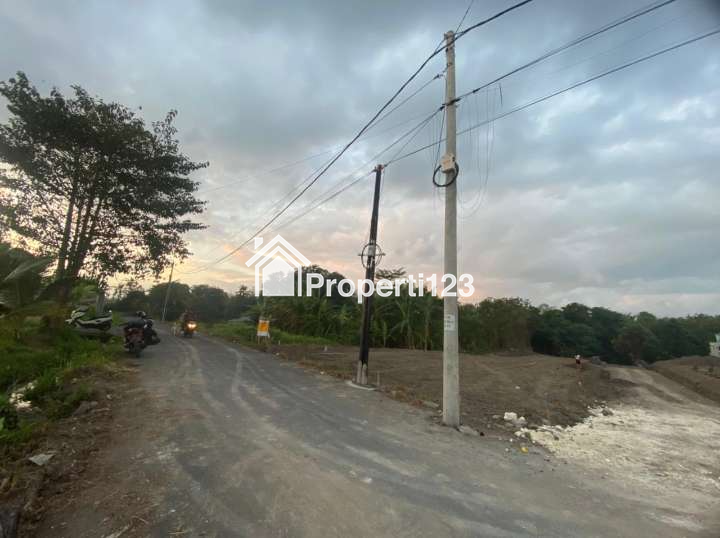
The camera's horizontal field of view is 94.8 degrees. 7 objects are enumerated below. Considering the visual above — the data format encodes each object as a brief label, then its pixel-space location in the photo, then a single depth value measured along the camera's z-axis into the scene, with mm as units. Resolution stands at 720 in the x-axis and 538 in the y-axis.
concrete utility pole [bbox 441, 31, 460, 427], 5699
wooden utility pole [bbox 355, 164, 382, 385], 8539
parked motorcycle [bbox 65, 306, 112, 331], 10785
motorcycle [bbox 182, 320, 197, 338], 19672
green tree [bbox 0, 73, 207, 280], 9984
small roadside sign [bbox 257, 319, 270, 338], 16062
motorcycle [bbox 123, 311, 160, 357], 10242
